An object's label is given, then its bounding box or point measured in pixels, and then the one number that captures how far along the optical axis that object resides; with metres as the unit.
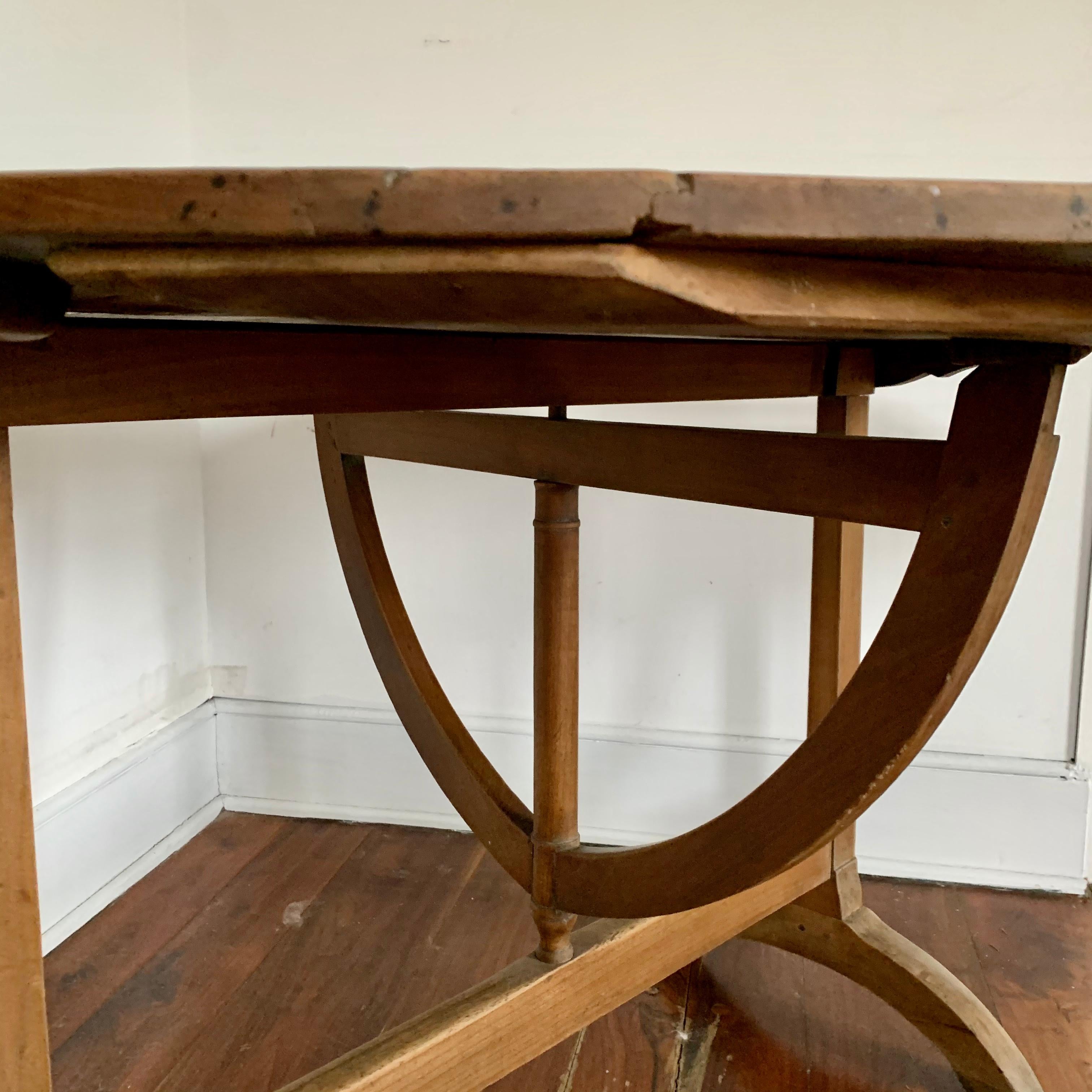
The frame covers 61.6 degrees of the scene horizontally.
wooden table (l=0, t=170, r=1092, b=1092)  0.26
